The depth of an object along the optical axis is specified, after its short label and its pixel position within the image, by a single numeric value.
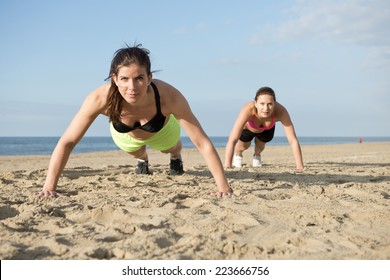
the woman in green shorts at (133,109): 3.78
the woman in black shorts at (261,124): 7.28
